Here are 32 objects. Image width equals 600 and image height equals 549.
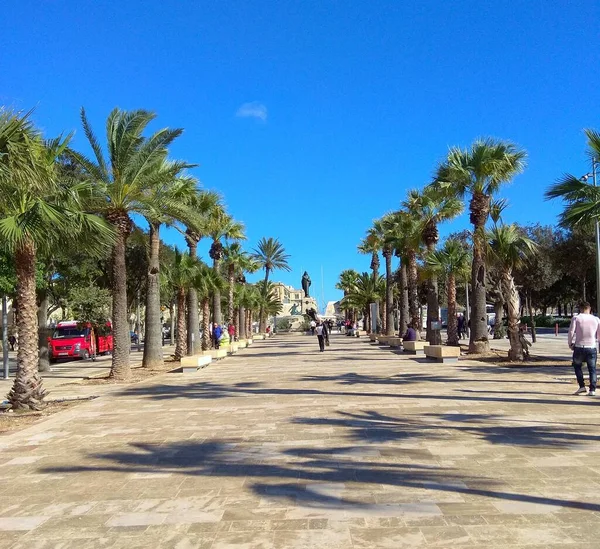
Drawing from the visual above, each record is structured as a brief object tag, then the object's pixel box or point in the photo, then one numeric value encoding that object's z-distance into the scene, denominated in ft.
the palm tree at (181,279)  82.74
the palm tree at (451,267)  82.69
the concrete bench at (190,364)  66.10
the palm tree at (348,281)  232.84
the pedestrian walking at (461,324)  127.03
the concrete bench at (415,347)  83.82
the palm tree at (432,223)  83.76
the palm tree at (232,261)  136.88
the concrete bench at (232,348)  103.65
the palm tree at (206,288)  83.20
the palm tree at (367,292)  177.27
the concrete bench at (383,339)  112.74
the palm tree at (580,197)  44.86
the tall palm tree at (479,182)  65.87
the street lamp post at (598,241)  79.04
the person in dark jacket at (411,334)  89.10
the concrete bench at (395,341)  102.32
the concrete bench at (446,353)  65.11
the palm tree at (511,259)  61.11
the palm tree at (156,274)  67.00
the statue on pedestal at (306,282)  230.01
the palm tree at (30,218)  32.01
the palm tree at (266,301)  215.10
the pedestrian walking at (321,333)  95.14
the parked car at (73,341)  102.13
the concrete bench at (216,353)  80.40
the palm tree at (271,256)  209.15
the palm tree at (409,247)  96.73
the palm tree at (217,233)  102.47
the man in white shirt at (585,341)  36.06
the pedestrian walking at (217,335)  102.37
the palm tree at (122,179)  57.21
